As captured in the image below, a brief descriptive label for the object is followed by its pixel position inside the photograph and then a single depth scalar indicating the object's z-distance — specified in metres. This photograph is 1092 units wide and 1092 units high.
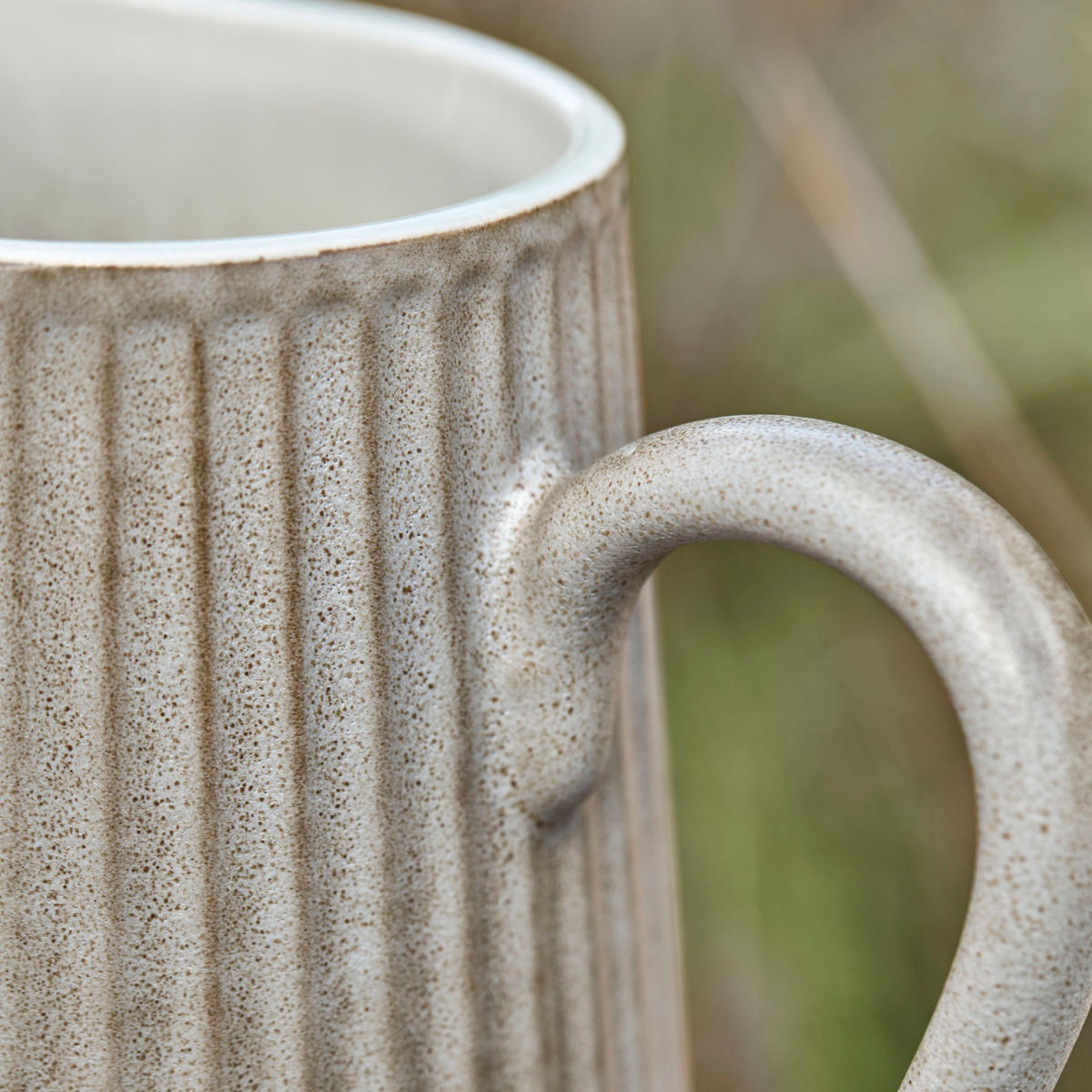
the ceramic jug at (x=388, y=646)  0.54
